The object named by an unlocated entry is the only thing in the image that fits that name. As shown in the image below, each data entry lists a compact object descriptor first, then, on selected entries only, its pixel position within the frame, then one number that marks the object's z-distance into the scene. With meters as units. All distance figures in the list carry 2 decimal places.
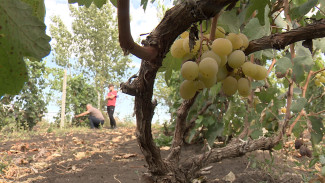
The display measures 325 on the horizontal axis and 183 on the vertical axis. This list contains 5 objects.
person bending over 9.67
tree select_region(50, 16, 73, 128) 21.94
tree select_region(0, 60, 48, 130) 7.92
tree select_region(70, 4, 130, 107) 21.16
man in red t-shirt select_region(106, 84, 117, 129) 9.99
